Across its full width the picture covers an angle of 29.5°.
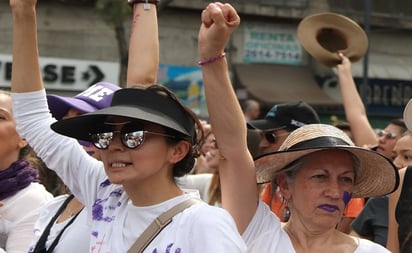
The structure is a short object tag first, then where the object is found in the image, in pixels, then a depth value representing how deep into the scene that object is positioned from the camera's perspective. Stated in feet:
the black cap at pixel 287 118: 16.19
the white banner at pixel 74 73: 52.13
